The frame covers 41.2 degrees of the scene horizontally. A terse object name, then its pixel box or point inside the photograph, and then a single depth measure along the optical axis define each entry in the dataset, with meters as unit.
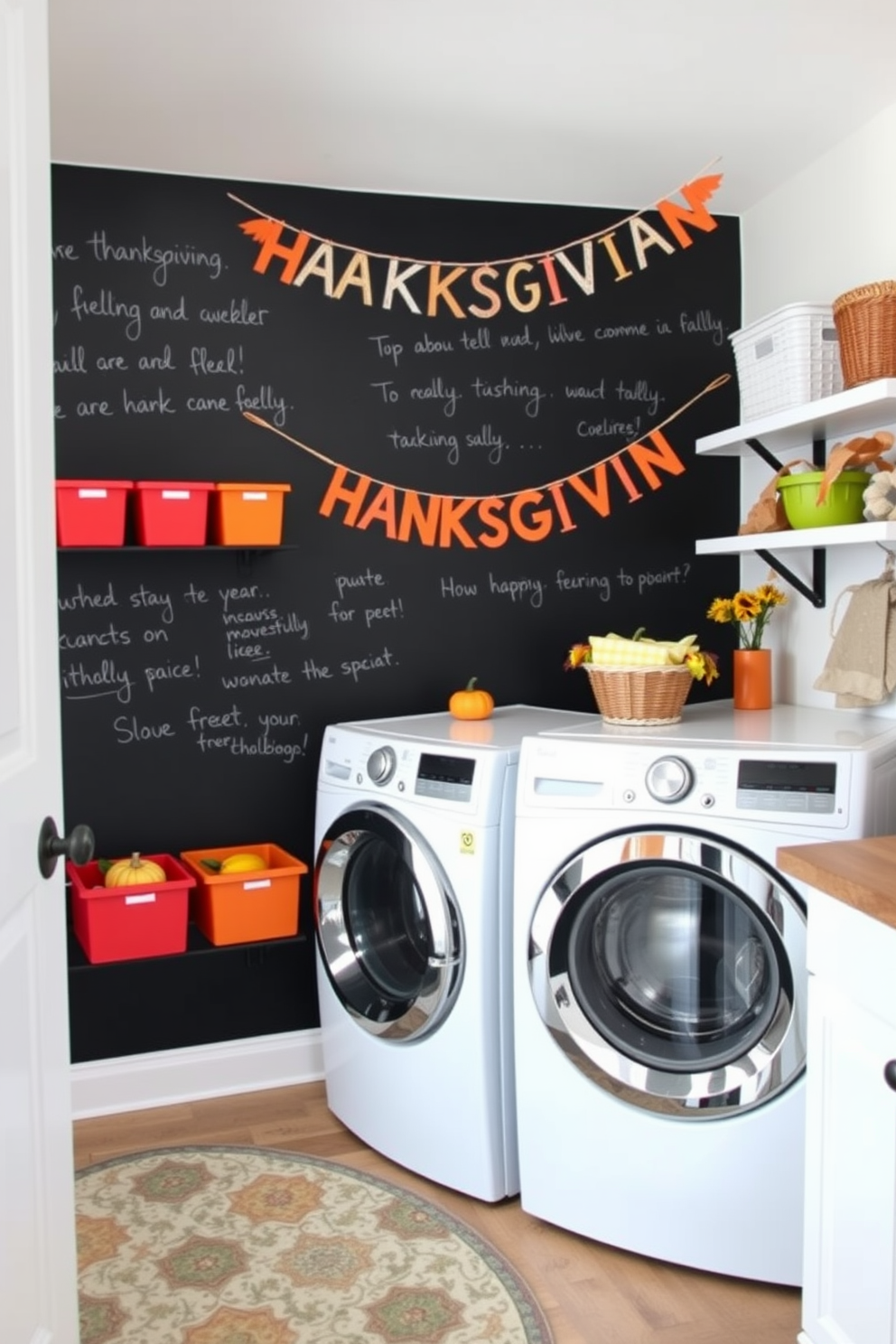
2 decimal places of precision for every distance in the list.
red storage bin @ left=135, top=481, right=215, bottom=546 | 2.81
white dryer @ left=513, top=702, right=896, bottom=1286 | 2.15
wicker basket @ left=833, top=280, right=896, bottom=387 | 2.45
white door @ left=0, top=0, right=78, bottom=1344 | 1.37
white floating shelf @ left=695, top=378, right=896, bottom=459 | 2.42
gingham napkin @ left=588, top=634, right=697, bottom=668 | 2.64
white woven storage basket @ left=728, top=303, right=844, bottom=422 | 2.69
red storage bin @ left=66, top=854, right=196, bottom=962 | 2.75
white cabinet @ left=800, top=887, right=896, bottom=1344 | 1.56
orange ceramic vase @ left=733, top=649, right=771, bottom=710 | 2.92
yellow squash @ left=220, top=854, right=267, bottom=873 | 2.93
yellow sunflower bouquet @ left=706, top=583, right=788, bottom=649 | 2.91
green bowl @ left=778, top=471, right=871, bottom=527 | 2.61
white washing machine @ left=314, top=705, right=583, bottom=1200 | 2.51
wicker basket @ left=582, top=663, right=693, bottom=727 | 2.62
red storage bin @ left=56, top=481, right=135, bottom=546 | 2.74
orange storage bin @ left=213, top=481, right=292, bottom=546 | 2.88
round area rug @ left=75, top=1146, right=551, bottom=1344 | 2.16
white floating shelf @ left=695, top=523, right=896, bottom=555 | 2.41
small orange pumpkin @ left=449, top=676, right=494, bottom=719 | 2.98
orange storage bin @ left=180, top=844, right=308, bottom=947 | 2.85
